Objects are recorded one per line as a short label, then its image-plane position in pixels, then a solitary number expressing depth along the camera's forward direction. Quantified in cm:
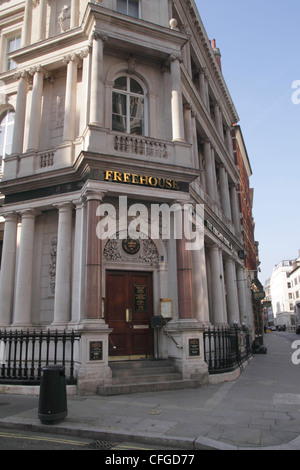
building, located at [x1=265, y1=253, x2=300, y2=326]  9679
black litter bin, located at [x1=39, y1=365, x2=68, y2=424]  618
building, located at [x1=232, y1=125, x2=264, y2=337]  3032
